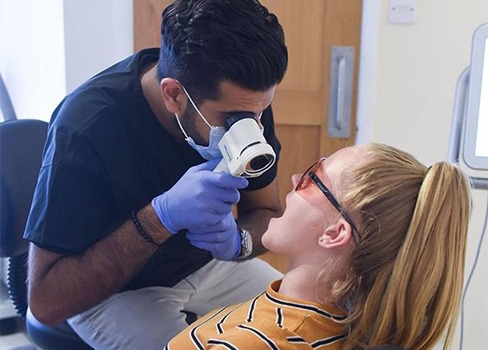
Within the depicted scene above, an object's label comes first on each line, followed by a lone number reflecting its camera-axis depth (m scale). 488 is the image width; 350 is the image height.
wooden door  2.01
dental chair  1.17
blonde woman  0.84
